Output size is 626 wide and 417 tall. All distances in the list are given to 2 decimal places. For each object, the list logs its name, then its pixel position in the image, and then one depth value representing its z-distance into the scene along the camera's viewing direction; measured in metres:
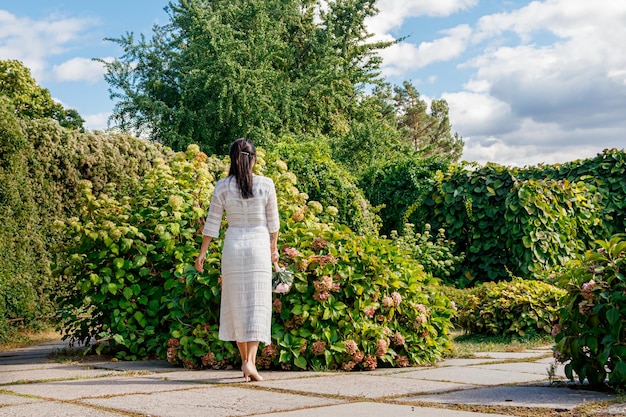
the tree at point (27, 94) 25.47
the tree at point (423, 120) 47.75
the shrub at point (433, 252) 10.87
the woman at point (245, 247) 5.29
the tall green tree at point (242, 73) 18.48
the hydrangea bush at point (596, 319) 4.21
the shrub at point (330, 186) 11.61
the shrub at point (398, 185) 12.96
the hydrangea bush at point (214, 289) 5.76
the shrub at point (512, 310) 8.25
